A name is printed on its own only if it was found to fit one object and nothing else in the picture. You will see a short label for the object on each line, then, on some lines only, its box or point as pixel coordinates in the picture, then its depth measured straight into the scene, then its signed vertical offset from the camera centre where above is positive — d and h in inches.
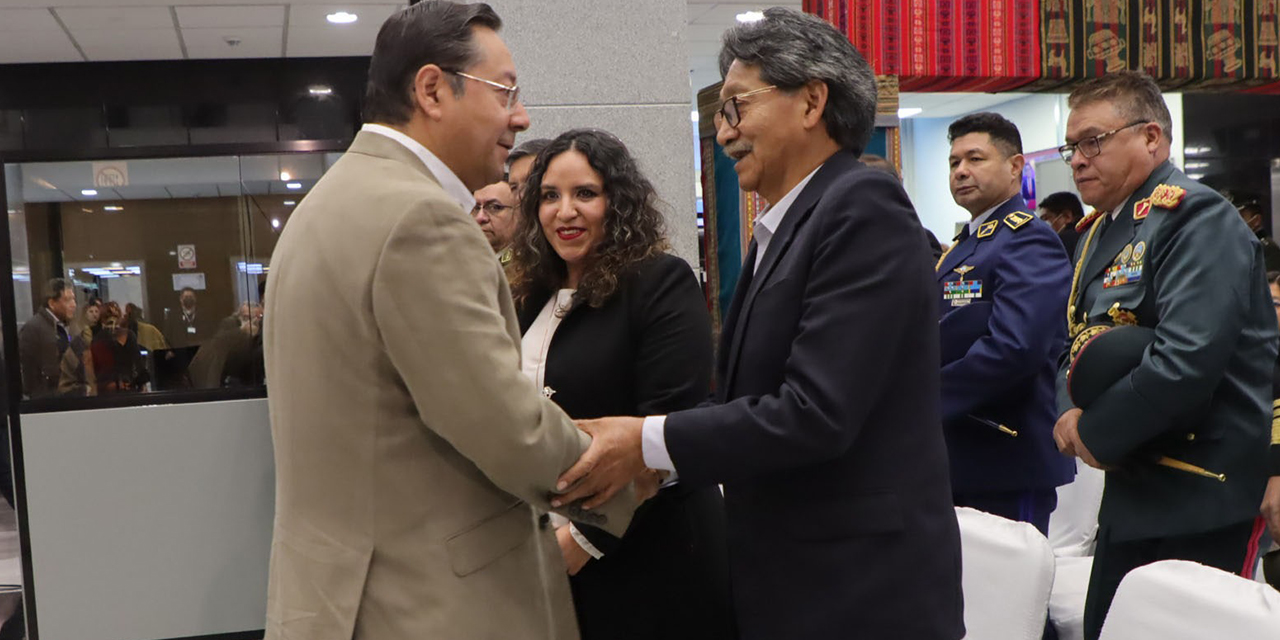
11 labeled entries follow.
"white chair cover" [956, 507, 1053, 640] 75.1 -22.4
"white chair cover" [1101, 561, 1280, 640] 55.3 -18.9
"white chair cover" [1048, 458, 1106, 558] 128.3 -31.4
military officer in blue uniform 115.0 -11.9
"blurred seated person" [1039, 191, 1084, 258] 247.0 +6.9
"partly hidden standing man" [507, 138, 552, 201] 110.7 +10.5
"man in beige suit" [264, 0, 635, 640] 49.3 -6.5
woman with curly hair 78.5 -8.1
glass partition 128.4 +2.2
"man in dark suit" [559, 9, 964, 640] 53.7 -8.2
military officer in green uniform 81.4 -10.3
